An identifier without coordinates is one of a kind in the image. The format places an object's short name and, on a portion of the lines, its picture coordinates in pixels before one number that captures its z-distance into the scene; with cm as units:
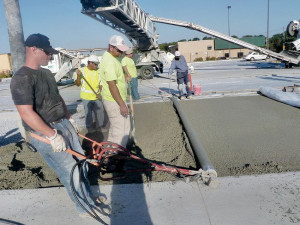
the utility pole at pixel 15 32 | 416
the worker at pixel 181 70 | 847
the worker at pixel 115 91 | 346
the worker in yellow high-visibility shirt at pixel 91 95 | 538
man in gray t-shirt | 207
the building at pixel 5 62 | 3747
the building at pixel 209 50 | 4800
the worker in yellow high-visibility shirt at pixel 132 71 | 789
